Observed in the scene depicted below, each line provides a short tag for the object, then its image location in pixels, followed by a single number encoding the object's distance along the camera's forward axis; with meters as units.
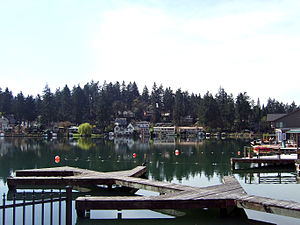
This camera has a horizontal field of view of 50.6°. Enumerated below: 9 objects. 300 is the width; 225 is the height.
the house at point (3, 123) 125.81
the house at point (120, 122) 143.82
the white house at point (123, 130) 137.51
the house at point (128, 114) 156.21
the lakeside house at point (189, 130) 138.38
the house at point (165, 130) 139.02
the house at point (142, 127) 143.43
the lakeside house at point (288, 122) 62.06
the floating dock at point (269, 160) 30.24
